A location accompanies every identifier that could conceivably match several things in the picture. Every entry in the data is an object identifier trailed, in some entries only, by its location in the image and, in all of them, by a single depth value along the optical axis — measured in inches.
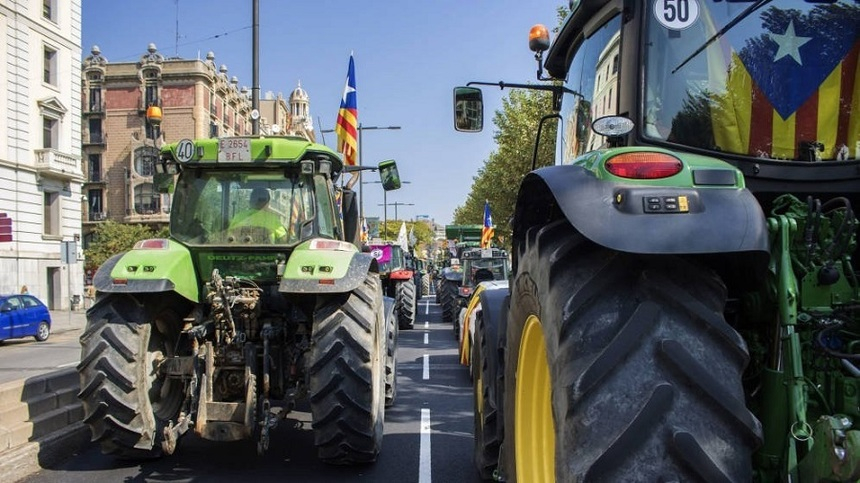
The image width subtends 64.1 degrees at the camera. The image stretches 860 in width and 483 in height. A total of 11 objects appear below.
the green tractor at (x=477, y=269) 637.9
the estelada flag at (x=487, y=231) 1010.7
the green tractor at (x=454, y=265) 753.6
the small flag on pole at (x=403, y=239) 1232.9
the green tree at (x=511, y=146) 823.7
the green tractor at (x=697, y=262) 73.1
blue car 753.6
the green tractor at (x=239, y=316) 202.4
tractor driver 242.8
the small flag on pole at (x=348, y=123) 572.3
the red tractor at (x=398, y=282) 712.4
